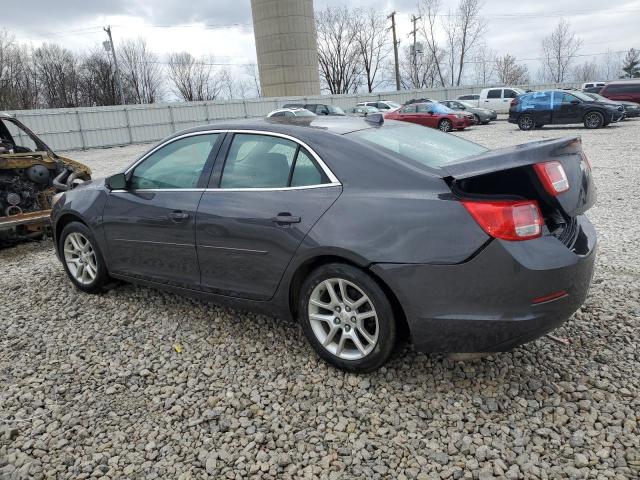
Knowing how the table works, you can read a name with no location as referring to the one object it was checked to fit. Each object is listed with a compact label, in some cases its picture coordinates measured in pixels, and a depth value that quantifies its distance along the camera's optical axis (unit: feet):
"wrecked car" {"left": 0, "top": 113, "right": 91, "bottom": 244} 21.06
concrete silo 165.58
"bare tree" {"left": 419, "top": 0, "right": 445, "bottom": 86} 204.54
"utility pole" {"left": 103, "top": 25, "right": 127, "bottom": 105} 132.66
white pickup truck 96.27
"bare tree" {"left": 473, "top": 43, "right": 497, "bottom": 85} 220.08
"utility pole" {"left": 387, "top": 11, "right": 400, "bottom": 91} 153.89
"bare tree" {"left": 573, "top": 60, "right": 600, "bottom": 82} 253.96
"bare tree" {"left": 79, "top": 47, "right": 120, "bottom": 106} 177.68
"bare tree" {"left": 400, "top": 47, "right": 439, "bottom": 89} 208.85
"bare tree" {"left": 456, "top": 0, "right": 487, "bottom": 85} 193.67
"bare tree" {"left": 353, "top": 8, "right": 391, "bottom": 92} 214.28
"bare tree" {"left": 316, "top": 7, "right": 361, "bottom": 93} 216.13
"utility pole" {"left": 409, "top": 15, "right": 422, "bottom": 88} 164.29
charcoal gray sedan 8.23
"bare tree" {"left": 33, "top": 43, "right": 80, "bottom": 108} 175.94
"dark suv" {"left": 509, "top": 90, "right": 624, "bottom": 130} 63.46
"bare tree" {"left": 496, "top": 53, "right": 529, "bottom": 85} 229.45
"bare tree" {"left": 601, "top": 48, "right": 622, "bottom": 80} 228.67
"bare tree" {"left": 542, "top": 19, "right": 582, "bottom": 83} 217.77
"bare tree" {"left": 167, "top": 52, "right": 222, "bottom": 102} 206.18
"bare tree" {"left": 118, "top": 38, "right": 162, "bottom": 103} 191.42
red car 74.38
